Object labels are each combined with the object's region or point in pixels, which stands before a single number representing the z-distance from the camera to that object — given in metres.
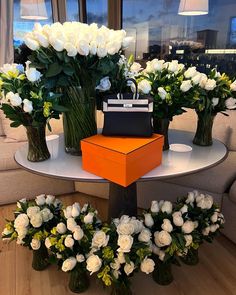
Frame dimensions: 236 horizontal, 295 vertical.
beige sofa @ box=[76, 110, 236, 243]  1.59
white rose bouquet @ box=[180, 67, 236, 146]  1.12
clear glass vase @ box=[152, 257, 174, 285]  1.30
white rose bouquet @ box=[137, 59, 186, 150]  1.10
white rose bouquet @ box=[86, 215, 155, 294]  1.09
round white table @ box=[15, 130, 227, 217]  0.99
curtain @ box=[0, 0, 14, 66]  2.67
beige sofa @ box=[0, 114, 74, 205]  1.95
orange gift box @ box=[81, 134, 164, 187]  0.90
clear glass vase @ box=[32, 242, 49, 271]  1.41
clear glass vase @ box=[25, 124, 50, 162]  1.09
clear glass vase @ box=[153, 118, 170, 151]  1.22
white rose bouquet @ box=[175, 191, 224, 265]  1.28
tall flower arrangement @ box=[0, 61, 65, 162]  0.97
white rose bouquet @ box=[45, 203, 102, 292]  1.15
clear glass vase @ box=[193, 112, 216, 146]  1.29
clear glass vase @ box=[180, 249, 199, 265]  1.41
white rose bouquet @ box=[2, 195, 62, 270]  1.28
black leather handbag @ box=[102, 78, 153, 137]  1.04
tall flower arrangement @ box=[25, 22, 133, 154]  0.95
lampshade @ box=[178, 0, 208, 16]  2.16
